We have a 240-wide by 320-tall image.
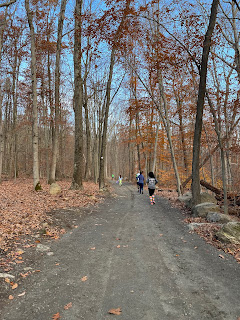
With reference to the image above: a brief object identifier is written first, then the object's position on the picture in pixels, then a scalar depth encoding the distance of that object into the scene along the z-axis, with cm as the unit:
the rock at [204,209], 923
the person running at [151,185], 1280
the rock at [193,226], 757
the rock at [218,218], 795
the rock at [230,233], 605
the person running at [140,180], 1873
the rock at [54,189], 1245
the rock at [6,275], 395
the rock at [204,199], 1151
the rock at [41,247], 537
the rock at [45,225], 685
